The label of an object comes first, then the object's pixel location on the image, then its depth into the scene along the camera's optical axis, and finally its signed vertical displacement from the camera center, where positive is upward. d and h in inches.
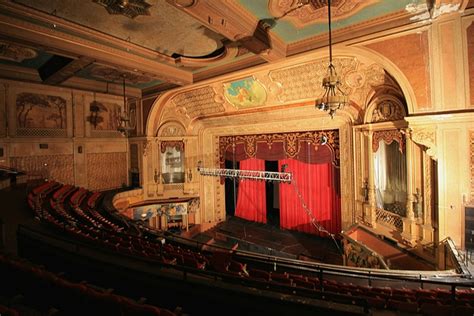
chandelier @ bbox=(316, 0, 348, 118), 147.0 +38.1
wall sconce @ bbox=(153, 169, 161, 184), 466.0 -33.5
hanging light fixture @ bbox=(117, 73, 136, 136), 474.3 +94.8
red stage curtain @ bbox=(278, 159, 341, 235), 374.3 -73.7
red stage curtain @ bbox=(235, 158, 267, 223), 475.2 -85.5
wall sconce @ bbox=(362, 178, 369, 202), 296.2 -45.0
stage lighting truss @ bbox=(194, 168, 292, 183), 420.8 -31.2
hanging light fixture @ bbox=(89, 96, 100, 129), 430.9 +93.8
